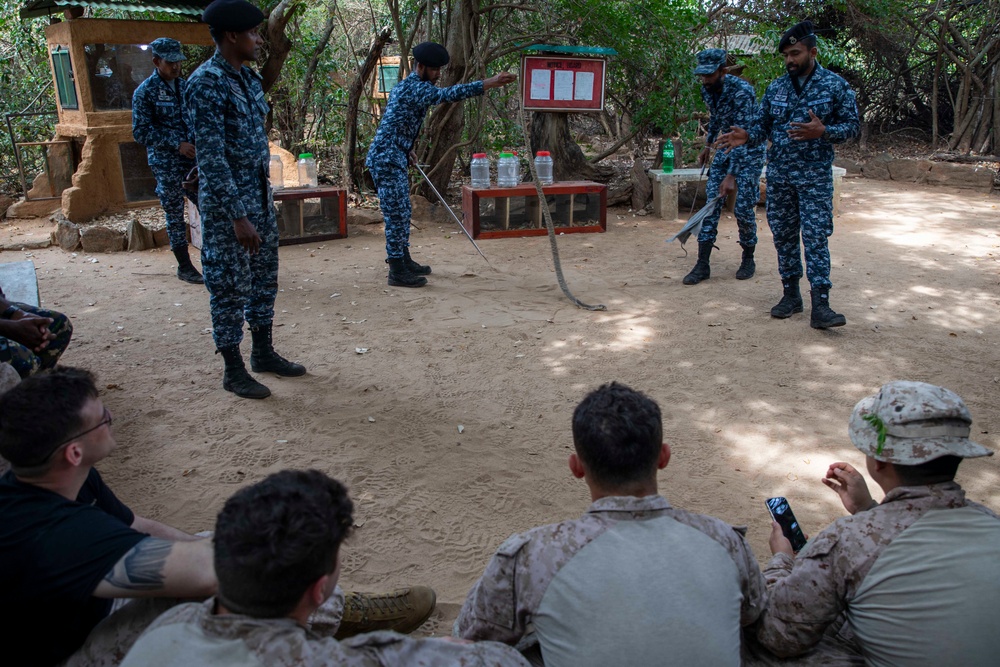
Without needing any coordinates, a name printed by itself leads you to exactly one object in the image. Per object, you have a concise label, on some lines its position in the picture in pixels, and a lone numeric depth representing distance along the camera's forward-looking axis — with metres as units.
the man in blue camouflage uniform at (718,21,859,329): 4.58
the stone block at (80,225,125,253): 7.35
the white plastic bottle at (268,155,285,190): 7.52
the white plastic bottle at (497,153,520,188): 7.72
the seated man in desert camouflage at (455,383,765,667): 1.48
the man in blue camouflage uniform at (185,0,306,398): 3.51
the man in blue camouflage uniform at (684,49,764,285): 5.71
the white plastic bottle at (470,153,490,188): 7.61
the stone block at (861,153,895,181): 11.40
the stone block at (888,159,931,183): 10.89
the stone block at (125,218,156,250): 7.41
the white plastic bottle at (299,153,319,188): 7.80
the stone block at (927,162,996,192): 10.19
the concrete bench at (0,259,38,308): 3.78
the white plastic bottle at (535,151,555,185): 8.07
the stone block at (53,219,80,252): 7.45
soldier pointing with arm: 5.61
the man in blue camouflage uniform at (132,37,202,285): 5.75
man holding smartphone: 1.54
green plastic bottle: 8.56
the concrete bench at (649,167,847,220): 8.50
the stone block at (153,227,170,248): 7.58
